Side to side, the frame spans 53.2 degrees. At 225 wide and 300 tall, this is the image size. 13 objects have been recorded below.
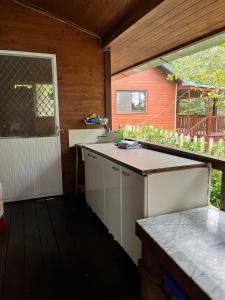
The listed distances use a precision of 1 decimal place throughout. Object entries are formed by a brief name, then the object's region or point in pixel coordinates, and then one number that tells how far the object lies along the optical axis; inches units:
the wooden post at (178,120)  325.1
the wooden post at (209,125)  242.3
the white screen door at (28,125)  123.7
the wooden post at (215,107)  261.9
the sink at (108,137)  132.3
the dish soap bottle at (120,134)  124.2
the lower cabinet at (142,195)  62.2
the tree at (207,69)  188.2
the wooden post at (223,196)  66.5
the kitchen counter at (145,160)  63.6
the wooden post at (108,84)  138.9
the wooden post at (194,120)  281.6
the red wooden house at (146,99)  299.7
